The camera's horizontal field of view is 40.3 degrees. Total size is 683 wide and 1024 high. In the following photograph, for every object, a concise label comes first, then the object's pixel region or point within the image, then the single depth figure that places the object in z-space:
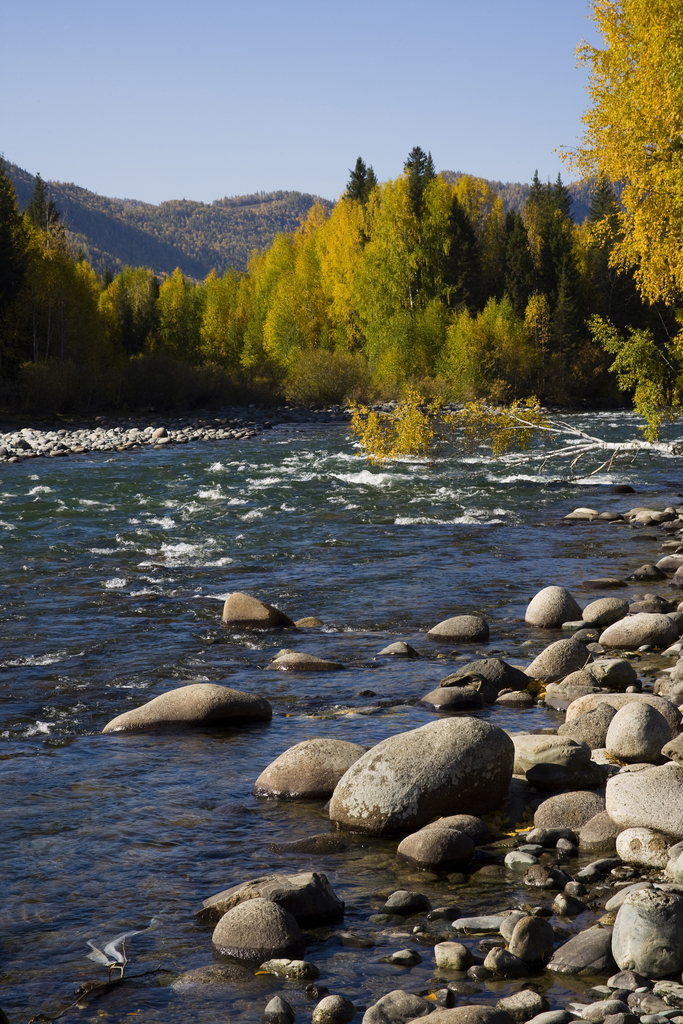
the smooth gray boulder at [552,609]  10.45
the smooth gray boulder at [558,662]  8.50
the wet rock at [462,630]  9.93
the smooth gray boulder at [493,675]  8.15
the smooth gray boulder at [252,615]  10.73
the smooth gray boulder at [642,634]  9.41
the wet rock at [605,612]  10.36
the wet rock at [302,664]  9.06
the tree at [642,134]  15.41
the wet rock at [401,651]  9.39
